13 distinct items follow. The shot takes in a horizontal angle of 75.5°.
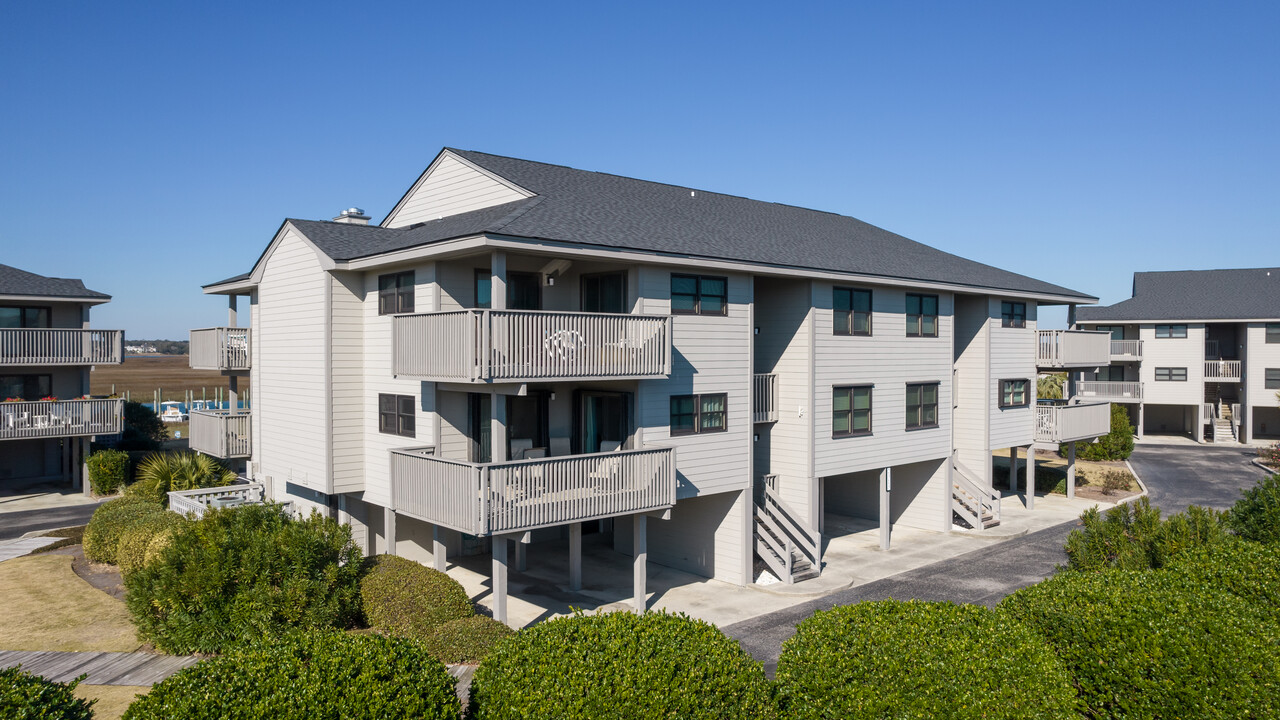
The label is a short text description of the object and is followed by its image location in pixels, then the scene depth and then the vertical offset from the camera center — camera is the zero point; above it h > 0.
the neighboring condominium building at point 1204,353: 48.06 -0.30
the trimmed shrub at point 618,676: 8.55 -3.53
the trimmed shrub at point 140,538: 18.73 -4.51
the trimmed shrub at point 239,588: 14.23 -4.29
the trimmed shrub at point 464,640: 13.55 -4.92
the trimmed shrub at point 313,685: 7.91 -3.43
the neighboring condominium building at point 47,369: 29.44 -0.93
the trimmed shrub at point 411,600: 14.56 -4.64
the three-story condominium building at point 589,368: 16.30 -0.52
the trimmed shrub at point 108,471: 30.59 -4.72
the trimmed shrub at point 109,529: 20.58 -4.65
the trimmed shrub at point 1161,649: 9.98 -3.82
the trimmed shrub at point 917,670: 9.06 -3.69
